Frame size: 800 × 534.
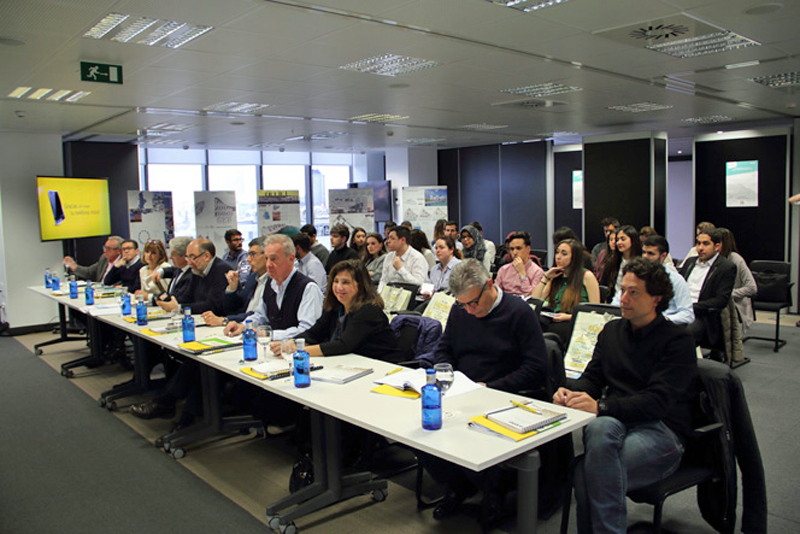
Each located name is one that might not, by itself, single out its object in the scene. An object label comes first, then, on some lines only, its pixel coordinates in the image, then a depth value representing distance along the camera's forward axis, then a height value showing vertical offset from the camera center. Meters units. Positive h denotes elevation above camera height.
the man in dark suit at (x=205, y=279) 5.56 -0.52
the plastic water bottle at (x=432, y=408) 2.46 -0.76
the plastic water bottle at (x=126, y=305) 5.53 -0.73
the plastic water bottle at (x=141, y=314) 5.01 -0.73
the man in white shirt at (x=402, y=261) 6.85 -0.50
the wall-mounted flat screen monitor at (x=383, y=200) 15.29 +0.44
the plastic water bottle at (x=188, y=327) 4.24 -0.73
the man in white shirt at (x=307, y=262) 6.31 -0.44
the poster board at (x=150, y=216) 10.84 +0.13
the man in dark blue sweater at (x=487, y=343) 3.22 -0.69
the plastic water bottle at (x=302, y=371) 3.13 -0.77
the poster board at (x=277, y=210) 11.38 +0.18
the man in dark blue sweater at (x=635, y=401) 2.50 -0.84
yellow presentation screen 9.11 +0.28
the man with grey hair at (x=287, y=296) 4.38 -0.56
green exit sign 5.32 +1.33
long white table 2.31 -0.86
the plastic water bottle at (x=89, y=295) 6.29 -0.72
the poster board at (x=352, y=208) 12.48 +0.22
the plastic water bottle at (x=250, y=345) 3.72 -0.75
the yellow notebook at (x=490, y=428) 2.36 -0.84
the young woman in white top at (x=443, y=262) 6.75 -0.53
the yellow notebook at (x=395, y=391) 2.94 -0.84
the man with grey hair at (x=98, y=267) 7.94 -0.59
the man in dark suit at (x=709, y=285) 5.52 -0.70
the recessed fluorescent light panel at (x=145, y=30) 4.25 +1.40
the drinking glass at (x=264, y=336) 3.75 -0.74
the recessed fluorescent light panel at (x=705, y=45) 5.05 +1.40
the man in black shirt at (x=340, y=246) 7.57 -0.34
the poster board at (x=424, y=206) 12.98 +0.22
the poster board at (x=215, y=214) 11.81 +0.15
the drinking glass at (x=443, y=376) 2.85 -0.74
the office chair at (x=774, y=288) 6.92 -0.91
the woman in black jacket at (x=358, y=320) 3.81 -0.63
